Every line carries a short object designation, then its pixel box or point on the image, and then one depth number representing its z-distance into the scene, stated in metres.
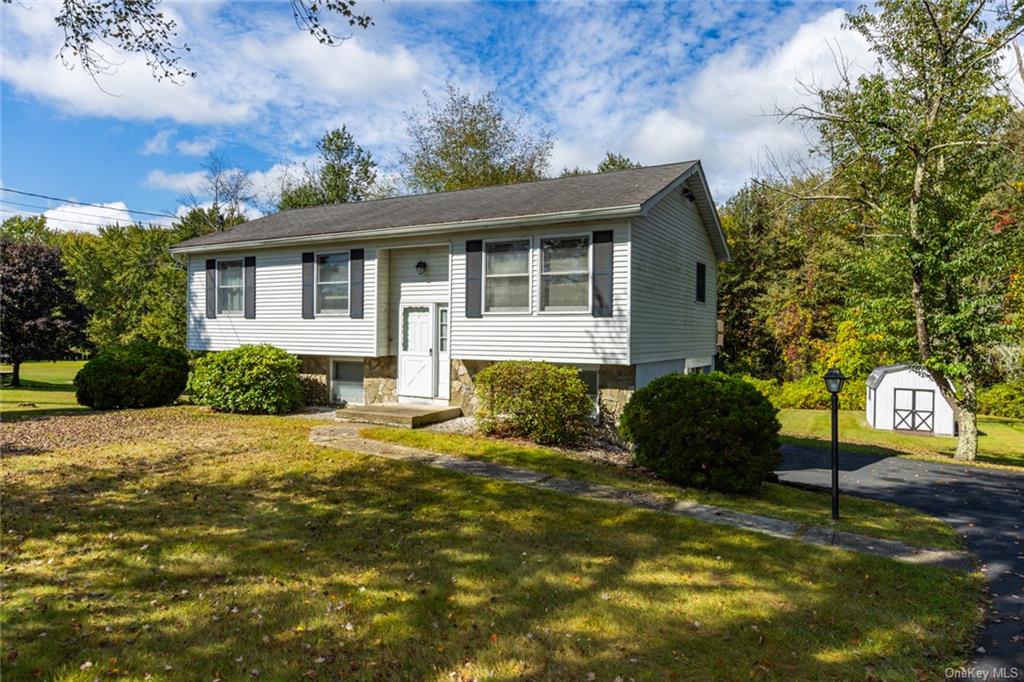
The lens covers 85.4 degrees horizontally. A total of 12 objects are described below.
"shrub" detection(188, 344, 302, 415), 12.16
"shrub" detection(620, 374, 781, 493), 7.37
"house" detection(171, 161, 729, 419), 10.35
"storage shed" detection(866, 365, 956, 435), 19.09
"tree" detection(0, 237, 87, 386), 21.80
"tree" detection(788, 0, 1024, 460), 12.27
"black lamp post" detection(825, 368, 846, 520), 6.42
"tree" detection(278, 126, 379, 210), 31.06
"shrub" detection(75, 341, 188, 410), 12.80
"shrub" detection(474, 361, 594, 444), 9.61
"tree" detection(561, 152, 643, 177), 33.72
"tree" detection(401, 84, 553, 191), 31.81
